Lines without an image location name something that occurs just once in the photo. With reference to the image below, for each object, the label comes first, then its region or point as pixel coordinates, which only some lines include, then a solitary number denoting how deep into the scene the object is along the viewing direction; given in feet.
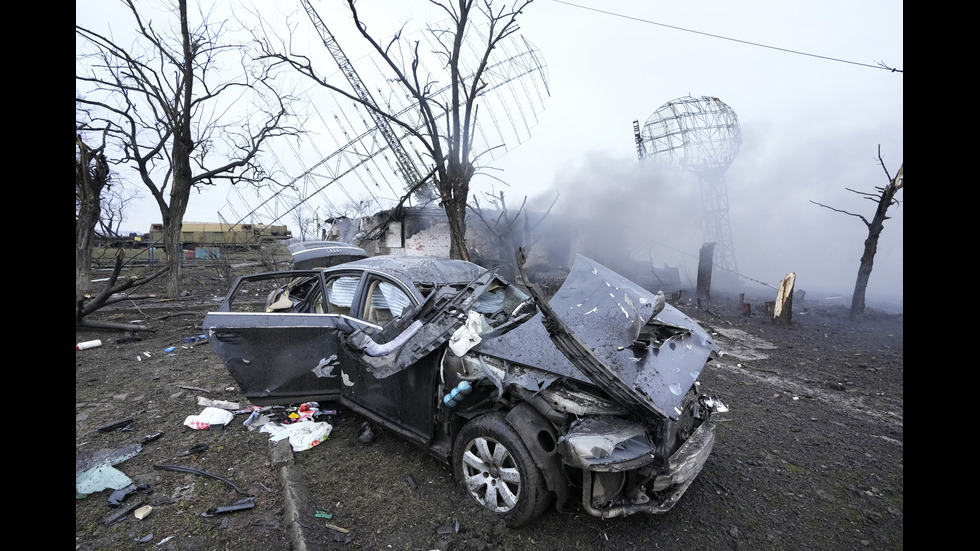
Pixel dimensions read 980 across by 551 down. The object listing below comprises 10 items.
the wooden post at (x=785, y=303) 31.04
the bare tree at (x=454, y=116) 30.09
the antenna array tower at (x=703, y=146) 52.90
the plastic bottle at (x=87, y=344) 22.50
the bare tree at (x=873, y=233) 32.12
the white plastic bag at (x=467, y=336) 9.30
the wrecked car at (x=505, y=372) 7.72
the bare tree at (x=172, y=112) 36.32
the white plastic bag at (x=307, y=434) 11.94
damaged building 59.67
